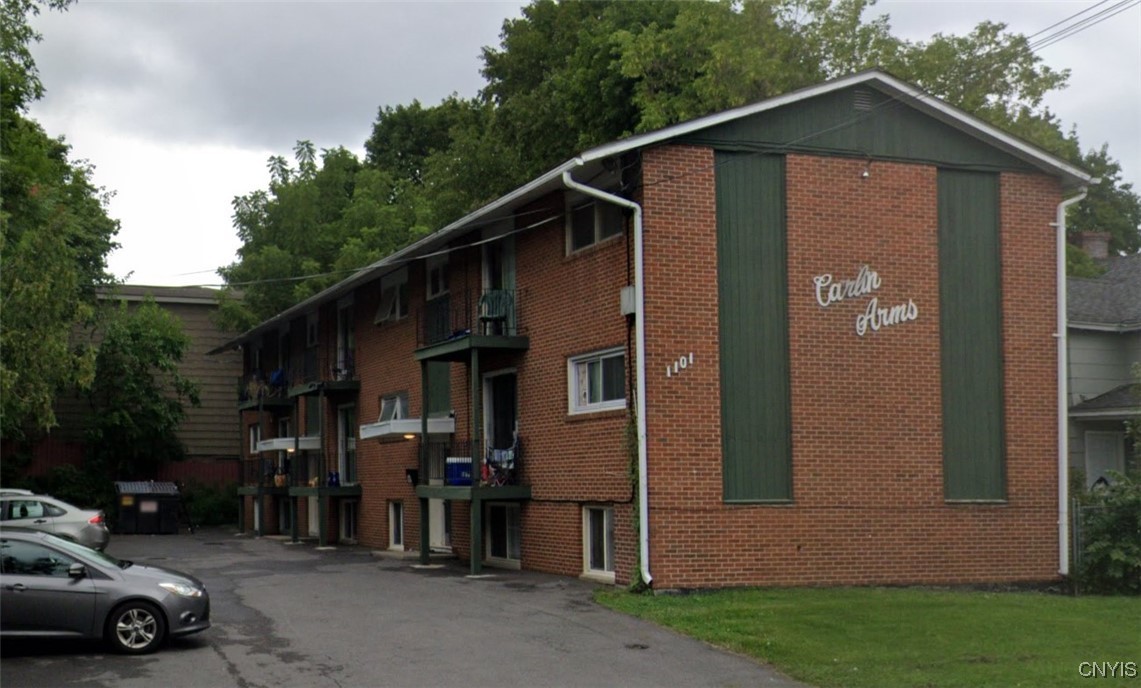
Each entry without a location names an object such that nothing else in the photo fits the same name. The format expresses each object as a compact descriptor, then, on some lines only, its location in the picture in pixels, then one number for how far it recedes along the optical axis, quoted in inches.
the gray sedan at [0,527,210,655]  526.3
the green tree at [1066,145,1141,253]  1905.8
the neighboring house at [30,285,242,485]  1768.0
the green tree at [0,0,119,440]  610.9
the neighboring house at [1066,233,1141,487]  967.0
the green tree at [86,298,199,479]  1557.6
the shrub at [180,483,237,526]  1688.0
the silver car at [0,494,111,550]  980.6
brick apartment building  724.7
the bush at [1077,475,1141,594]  759.1
